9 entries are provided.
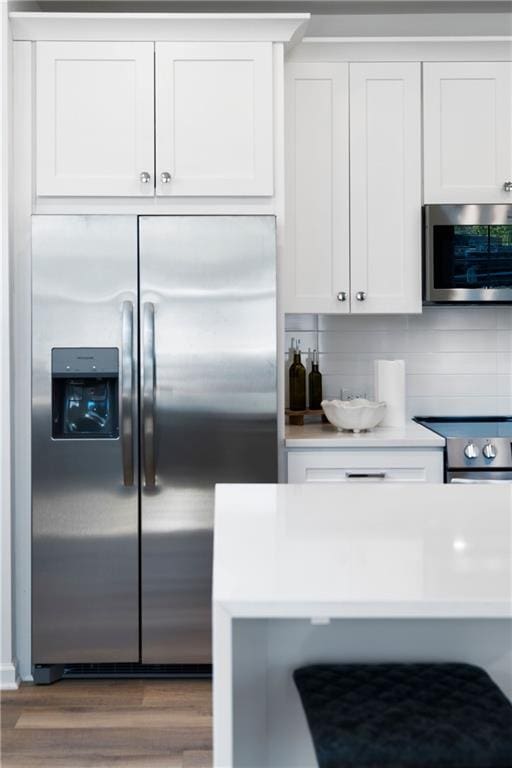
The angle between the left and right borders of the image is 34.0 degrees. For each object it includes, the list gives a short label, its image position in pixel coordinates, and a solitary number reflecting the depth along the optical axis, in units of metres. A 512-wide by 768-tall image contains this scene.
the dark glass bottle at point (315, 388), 3.62
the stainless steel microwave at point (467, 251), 3.33
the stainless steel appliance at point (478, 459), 3.06
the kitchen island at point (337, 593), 1.17
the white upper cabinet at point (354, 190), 3.37
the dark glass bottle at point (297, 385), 3.59
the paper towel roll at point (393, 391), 3.39
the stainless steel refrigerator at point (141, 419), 2.96
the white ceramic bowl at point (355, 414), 3.20
